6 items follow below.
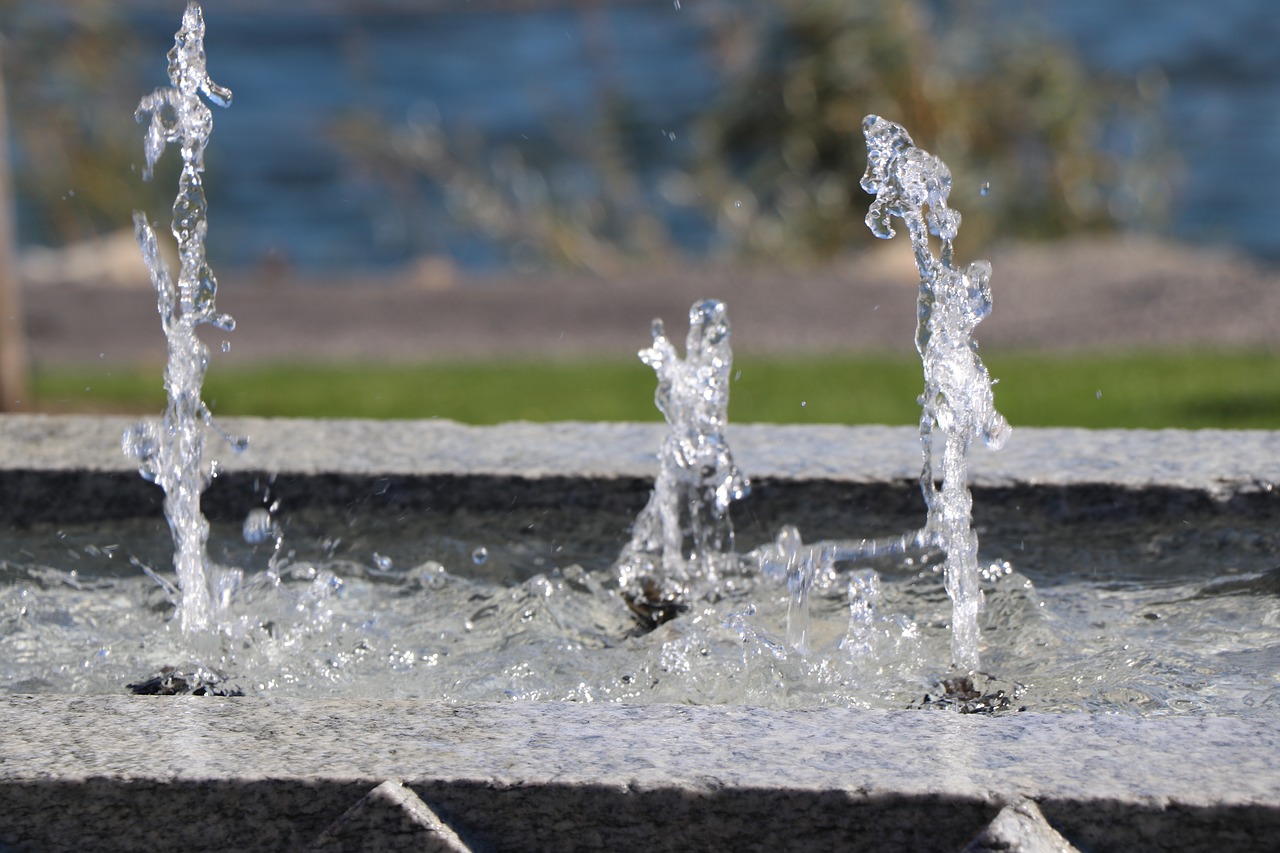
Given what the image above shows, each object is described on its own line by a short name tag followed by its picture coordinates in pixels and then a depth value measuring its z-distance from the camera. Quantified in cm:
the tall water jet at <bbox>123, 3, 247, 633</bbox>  494
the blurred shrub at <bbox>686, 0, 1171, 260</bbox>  1778
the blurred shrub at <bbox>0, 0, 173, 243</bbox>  1631
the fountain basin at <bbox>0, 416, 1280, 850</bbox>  283
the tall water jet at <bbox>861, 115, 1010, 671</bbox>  472
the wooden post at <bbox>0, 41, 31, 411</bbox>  1012
